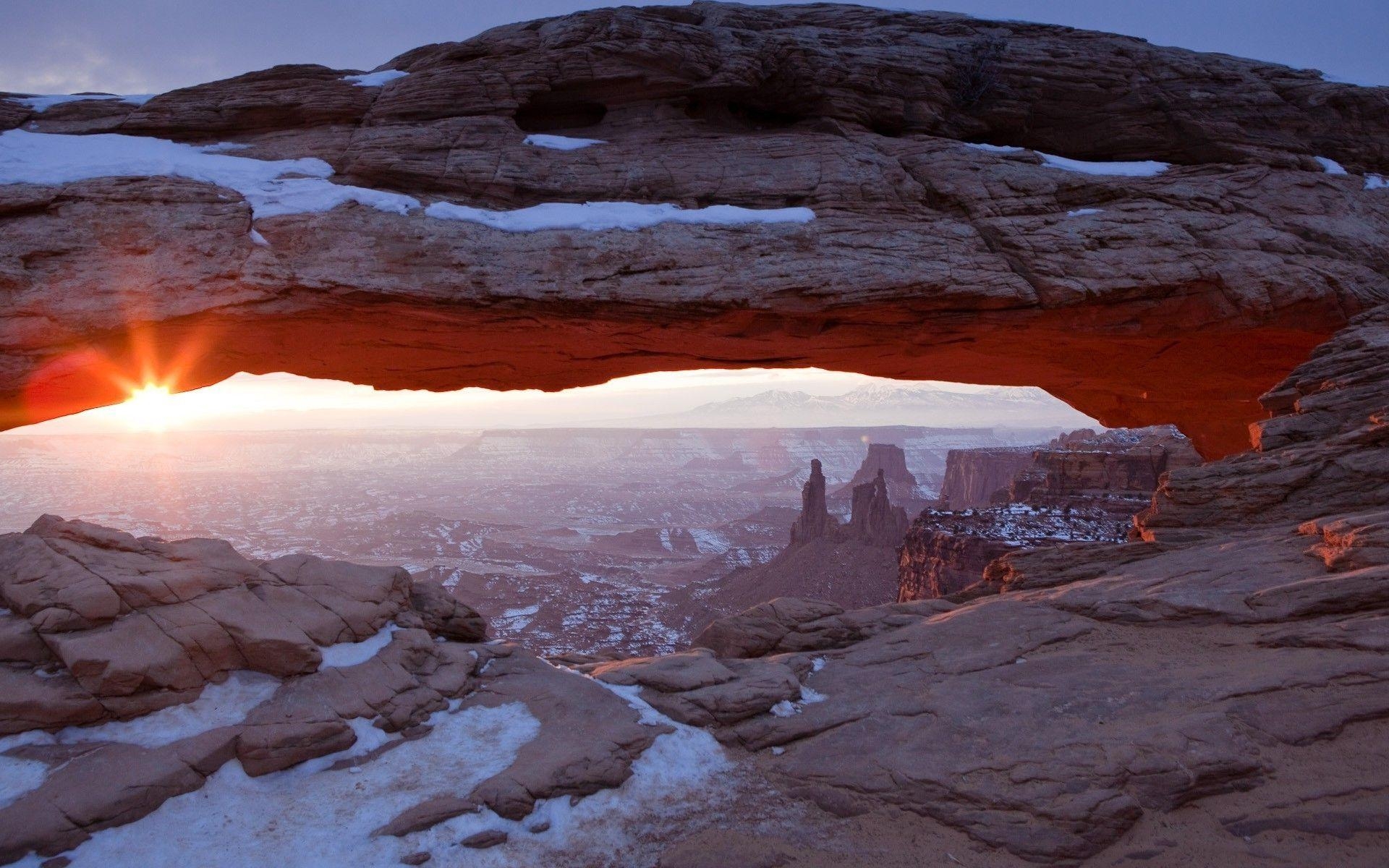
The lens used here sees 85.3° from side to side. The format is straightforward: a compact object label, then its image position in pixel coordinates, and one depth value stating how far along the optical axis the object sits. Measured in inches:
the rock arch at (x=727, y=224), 564.7
